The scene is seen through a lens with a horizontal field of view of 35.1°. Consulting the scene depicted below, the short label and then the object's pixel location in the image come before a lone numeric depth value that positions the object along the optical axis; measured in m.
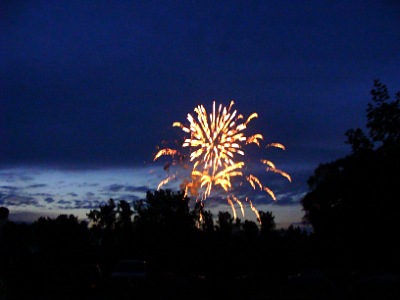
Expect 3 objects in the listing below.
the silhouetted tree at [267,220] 84.62
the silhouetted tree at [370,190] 16.45
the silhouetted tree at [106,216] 79.06
